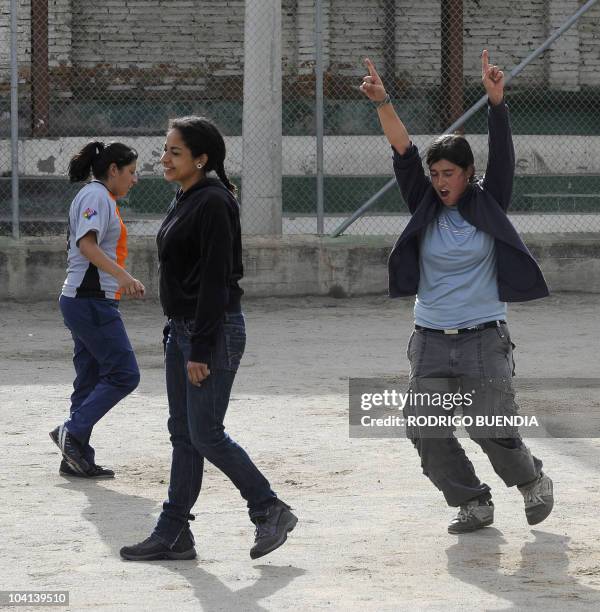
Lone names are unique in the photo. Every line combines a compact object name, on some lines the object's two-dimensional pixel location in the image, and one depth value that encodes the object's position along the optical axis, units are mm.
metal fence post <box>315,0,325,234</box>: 22993
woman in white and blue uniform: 11279
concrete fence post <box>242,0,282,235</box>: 23508
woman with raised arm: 9130
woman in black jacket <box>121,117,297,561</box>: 8282
